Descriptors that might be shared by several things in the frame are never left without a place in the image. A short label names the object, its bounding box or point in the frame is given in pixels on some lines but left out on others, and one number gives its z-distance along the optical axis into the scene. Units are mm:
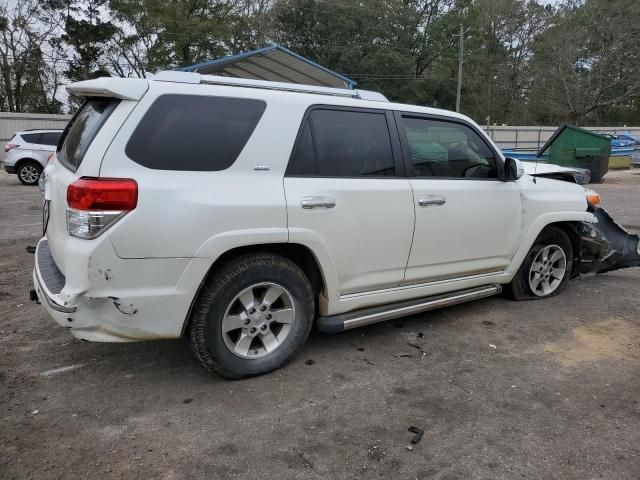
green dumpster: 16703
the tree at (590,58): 40344
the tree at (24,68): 32688
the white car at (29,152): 14562
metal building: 11852
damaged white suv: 2830
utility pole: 36259
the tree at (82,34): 34062
